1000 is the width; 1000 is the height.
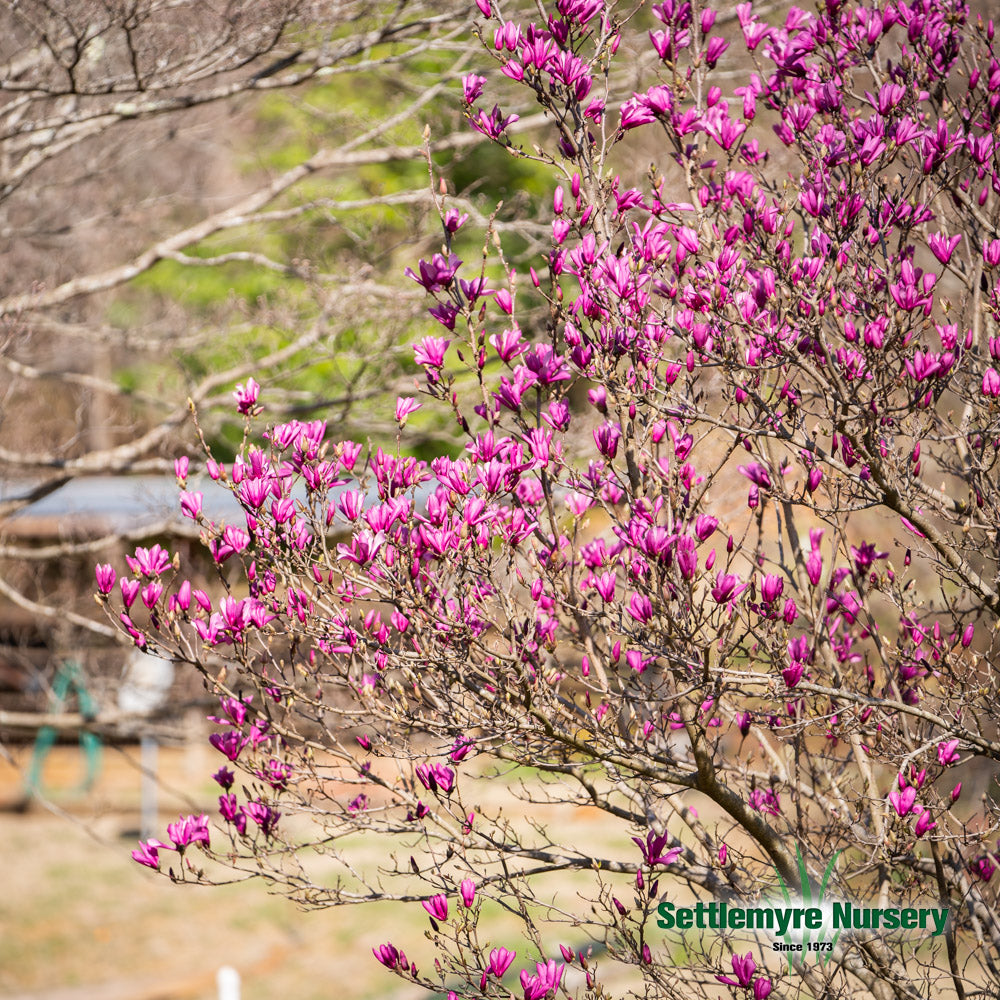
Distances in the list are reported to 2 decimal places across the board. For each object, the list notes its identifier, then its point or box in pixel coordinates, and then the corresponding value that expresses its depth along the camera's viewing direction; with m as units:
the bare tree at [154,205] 10.91
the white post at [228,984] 11.64
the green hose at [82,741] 14.27
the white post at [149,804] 24.78
